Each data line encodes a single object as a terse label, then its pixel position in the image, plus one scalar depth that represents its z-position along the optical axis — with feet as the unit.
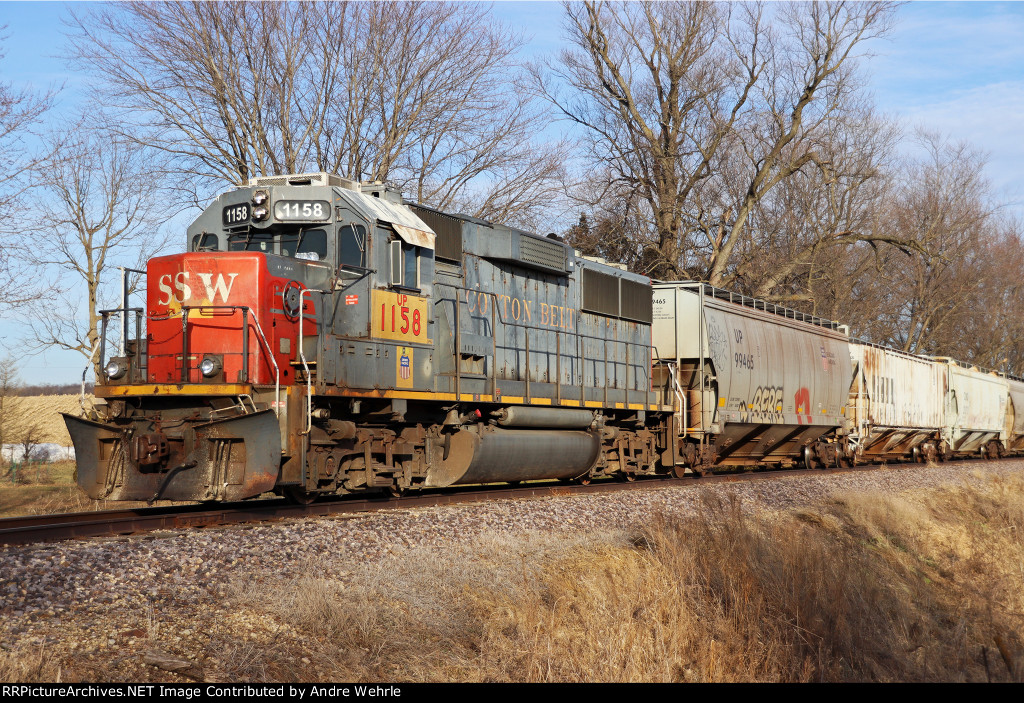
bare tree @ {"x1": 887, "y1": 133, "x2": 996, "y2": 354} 142.00
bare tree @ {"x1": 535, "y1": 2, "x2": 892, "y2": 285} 94.58
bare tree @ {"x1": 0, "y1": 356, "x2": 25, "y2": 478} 80.69
